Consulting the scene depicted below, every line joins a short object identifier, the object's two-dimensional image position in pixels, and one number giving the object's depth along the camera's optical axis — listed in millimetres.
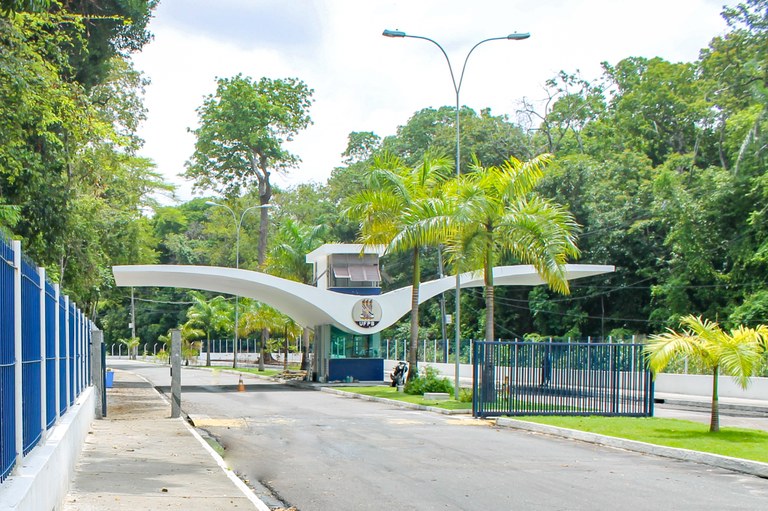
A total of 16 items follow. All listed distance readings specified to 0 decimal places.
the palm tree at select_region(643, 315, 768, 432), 16766
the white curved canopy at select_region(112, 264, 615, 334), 36812
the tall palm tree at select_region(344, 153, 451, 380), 31250
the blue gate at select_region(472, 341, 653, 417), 22312
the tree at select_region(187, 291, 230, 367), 74838
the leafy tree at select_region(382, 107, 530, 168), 62375
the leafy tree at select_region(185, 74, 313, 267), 66688
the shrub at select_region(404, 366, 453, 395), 30672
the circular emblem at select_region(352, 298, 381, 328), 39469
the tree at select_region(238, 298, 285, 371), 60062
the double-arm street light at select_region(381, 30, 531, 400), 28352
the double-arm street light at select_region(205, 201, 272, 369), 60575
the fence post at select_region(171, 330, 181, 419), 21500
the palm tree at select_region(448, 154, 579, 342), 25844
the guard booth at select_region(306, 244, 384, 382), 41469
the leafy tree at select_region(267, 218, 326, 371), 53406
